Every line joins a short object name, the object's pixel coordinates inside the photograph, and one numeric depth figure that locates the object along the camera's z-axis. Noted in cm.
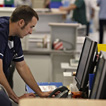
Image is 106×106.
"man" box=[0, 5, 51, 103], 307
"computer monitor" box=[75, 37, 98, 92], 248
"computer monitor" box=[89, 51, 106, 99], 190
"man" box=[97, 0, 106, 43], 902
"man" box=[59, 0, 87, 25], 863
